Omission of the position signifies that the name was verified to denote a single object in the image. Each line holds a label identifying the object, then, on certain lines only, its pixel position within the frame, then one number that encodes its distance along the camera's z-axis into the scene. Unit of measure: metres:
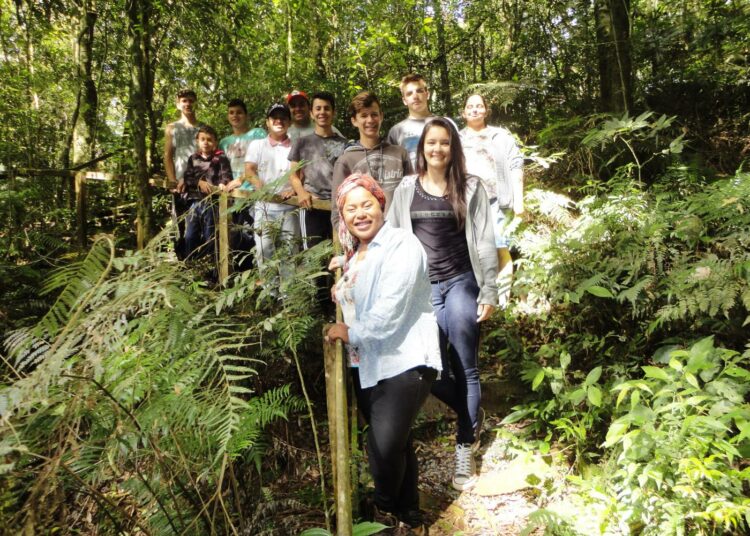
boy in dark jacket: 5.66
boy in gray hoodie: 4.12
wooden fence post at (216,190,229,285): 4.08
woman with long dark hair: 3.36
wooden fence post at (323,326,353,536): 1.83
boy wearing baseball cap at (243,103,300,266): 4.88
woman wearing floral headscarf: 2.47
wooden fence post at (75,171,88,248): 7.35
